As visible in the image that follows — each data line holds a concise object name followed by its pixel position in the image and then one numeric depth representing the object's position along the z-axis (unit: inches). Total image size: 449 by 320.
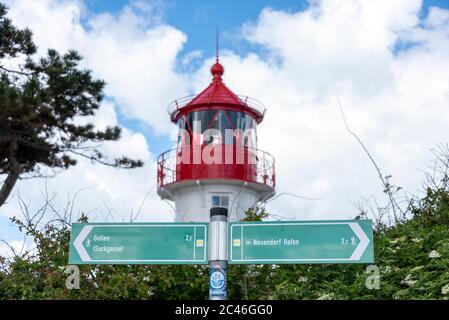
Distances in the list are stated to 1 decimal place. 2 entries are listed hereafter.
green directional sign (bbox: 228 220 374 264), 213.2
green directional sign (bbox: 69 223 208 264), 216.7
